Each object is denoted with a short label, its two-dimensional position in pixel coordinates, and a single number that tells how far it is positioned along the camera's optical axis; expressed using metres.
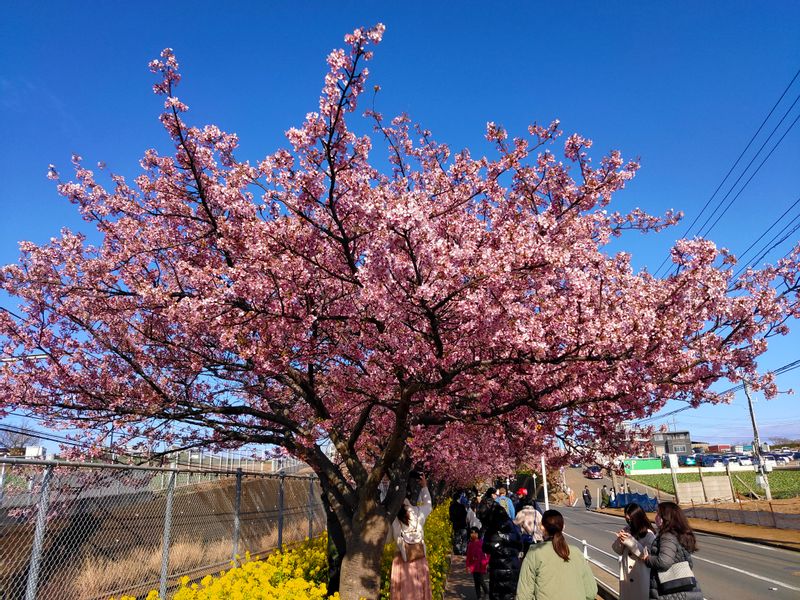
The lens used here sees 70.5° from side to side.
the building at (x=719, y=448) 174.50
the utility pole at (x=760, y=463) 40.00
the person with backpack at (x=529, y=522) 8.05
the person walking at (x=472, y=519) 13.28
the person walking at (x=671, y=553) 4.94
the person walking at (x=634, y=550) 5.47
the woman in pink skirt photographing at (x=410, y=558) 7.25
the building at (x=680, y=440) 103.94
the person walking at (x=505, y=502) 9.46
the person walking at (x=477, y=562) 10.52
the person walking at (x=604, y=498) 47.10
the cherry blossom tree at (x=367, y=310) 5.61
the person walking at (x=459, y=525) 17.58
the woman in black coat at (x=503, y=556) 8.47
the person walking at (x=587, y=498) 46.56
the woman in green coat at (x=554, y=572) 4.69
